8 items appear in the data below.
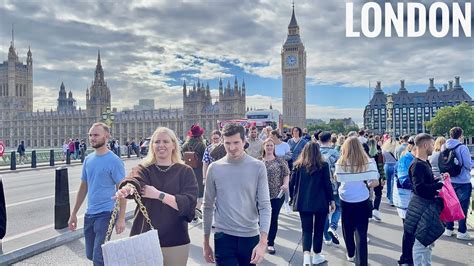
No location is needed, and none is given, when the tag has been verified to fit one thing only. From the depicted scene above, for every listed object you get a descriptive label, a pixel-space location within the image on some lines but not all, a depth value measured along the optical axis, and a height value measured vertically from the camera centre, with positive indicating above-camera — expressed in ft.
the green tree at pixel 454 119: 251.80 +2.41
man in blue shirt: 14.27 -2.15
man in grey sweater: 11.18 -2.17
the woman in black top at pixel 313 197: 17.66 -3.25
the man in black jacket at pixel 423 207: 15.38 -3.30
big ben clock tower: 346.33 +36.34
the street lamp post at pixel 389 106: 126.11 +5.62
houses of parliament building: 360.91 +10.83
